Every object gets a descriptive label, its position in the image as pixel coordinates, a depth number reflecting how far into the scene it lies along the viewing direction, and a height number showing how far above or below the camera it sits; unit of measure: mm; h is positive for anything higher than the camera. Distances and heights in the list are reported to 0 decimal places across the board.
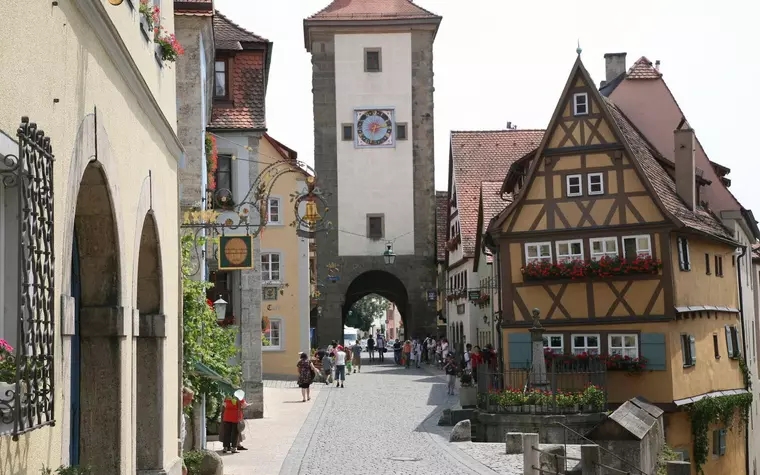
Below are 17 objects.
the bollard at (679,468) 17322 -1970
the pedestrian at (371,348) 59188 -204
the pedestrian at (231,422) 19406 -1244
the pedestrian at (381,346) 59341 -119
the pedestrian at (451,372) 32719 -854
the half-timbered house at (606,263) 27344 +1761
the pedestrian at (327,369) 38875 -789
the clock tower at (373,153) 51250 +8347
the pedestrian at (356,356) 47969 -476
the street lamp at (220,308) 21938 +757
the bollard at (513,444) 20156 -1788
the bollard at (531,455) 16281 -1610
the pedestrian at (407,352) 49000 -382
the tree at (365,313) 96062 +2669
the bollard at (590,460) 16281 -1709
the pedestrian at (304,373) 30547 -706
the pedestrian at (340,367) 36531 -687
